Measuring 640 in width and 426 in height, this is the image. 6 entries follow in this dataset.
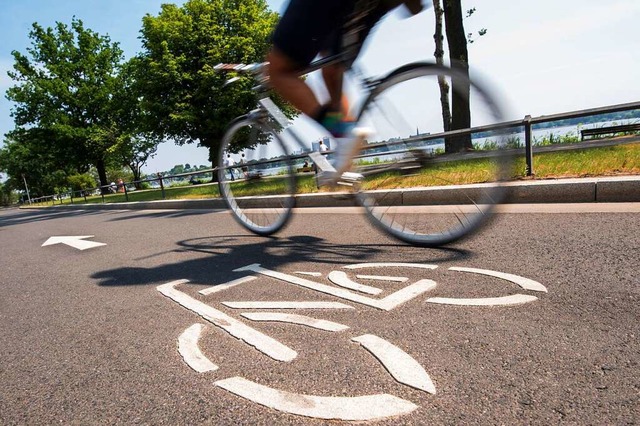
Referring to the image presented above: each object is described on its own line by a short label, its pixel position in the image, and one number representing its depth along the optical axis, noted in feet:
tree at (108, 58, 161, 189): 89.15
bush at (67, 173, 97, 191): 131.34
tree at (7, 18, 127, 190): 113.09
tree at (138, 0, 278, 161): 79.30
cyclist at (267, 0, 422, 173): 9.16
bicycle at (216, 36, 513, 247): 9.68
